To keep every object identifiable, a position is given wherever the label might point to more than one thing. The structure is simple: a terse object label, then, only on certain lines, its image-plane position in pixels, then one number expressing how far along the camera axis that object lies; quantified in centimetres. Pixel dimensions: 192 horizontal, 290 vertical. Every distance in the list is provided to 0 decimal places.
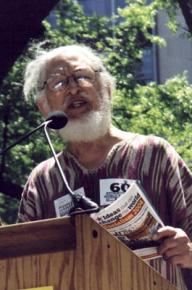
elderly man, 386
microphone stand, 269
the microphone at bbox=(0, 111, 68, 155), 334
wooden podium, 268
